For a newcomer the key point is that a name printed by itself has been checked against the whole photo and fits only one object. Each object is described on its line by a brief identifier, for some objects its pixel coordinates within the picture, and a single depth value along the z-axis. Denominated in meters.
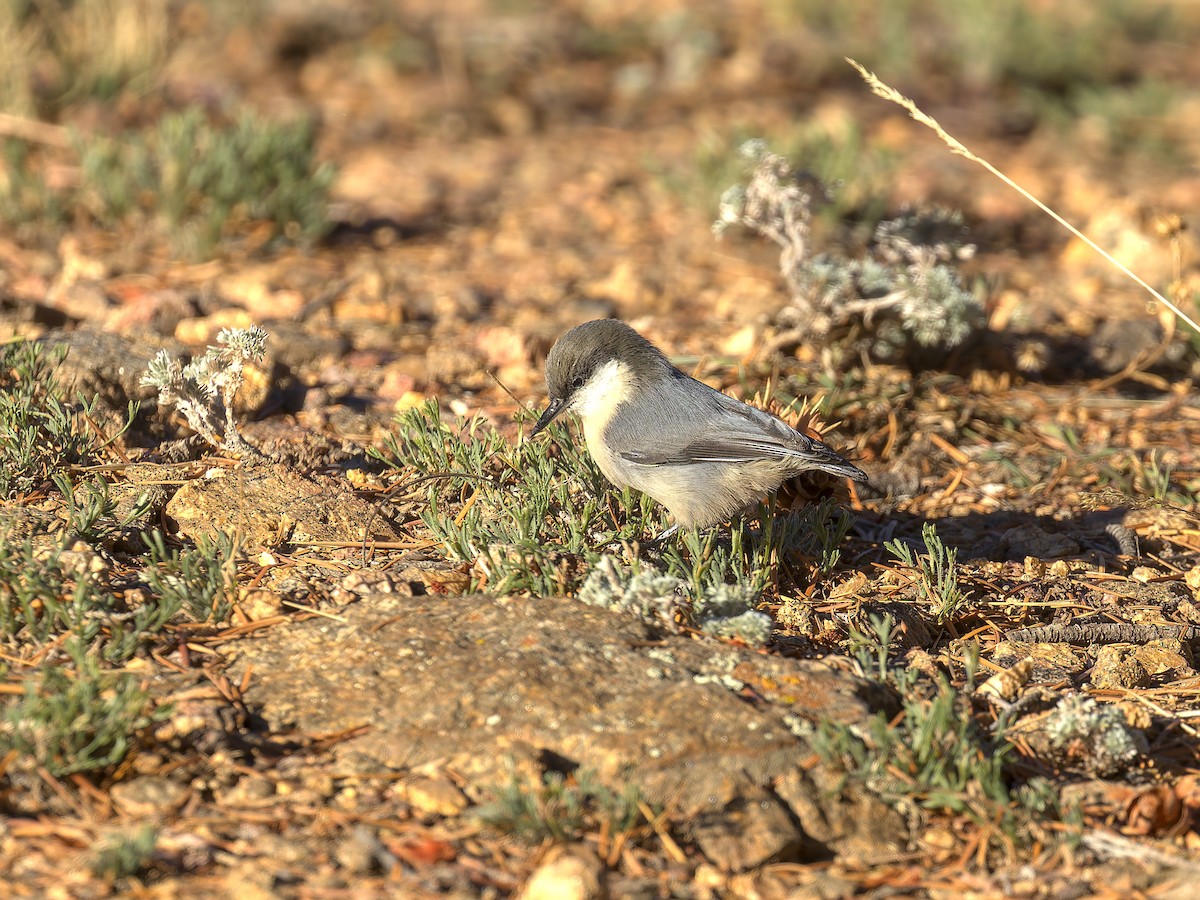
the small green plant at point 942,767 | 5.92
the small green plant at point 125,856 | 5.30
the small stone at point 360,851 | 5.54
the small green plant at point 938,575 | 7.74
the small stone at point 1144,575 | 8.59
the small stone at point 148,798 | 5.77
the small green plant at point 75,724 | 5.77
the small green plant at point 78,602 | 6.57
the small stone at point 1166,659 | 7.48
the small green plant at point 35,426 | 8.04
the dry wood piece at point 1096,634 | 7.75
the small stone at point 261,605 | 7.07
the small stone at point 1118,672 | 7.33
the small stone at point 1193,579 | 8.53
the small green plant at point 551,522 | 7.38
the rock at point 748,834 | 5.72
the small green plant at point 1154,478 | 9.62
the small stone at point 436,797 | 5.85
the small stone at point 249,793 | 5.87
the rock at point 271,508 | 7.98
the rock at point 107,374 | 9.28
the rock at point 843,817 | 5.91
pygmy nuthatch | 7.99
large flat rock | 6.00
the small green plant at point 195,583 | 6.90
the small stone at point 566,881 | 5.29
